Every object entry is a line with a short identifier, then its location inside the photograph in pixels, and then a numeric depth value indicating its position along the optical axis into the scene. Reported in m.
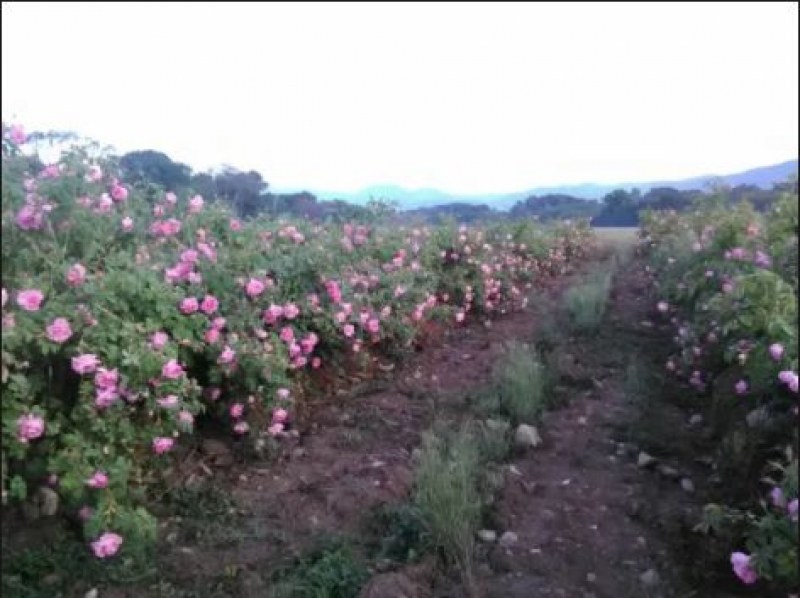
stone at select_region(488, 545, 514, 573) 3.41
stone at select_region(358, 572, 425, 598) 3.04
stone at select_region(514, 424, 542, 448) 4.73
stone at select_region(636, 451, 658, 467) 4.50
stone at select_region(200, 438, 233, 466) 4.21
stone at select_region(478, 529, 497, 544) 3.63
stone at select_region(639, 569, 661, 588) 3.29
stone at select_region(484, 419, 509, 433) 4.69
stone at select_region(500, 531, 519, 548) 3.60
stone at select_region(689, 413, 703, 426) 5.25
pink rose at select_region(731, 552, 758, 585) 2.56
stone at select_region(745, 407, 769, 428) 3.86
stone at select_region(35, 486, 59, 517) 3.13
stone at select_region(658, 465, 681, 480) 4.36
